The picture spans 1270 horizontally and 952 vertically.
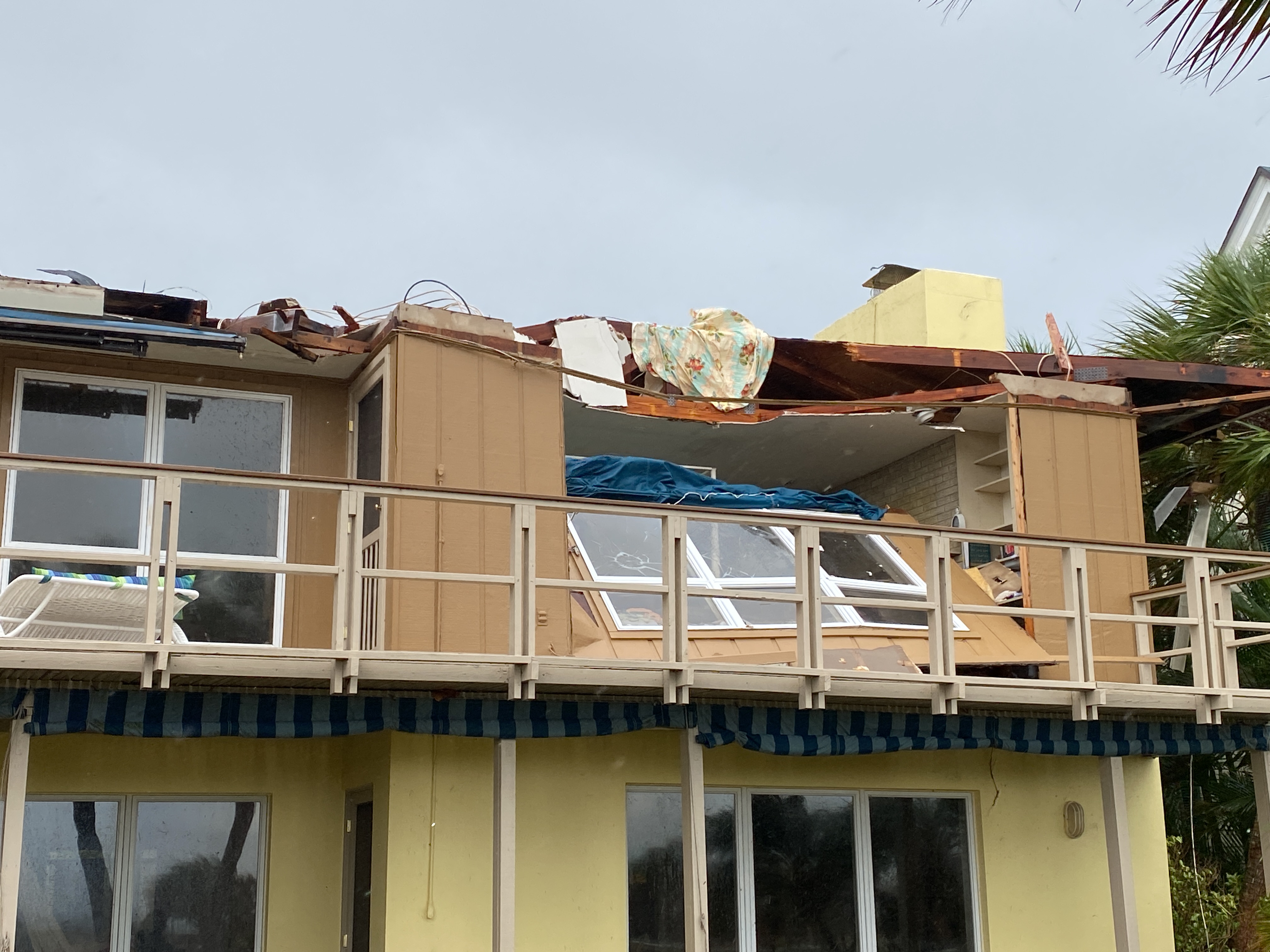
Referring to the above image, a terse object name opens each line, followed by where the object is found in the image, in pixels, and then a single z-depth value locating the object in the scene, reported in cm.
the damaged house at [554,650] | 905
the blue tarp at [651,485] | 1185
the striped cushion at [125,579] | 830
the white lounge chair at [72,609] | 827
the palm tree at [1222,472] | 1420
